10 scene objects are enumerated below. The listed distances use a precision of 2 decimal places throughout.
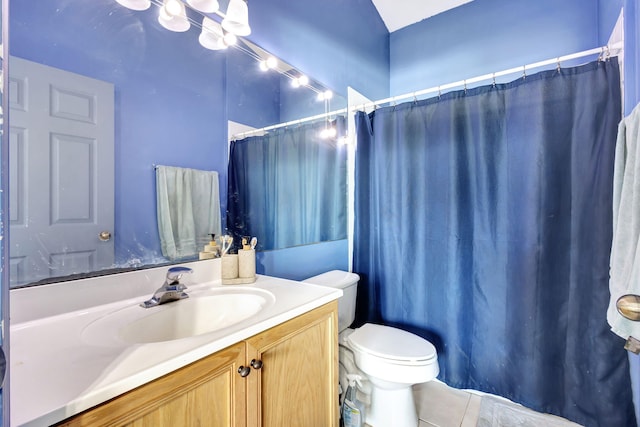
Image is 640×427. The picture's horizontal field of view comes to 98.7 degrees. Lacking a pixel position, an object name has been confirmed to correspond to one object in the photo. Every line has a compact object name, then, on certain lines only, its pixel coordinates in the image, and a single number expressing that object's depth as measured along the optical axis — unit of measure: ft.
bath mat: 4.55
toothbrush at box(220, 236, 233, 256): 3.85
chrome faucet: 2.83
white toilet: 4.10
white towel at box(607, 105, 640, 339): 2.93
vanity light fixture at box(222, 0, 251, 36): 3.63
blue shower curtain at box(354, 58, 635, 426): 4.27
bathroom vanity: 1.55
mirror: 2.37
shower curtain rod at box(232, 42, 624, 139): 4.18
